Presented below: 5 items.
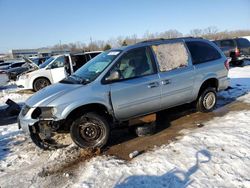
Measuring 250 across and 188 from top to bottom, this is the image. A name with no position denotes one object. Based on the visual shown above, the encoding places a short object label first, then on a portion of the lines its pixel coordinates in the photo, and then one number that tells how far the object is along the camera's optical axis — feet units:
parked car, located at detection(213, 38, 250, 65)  38.10
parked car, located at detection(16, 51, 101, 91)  29.24
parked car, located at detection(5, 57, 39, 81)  46.57
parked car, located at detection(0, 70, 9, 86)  36.03
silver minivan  11.13
